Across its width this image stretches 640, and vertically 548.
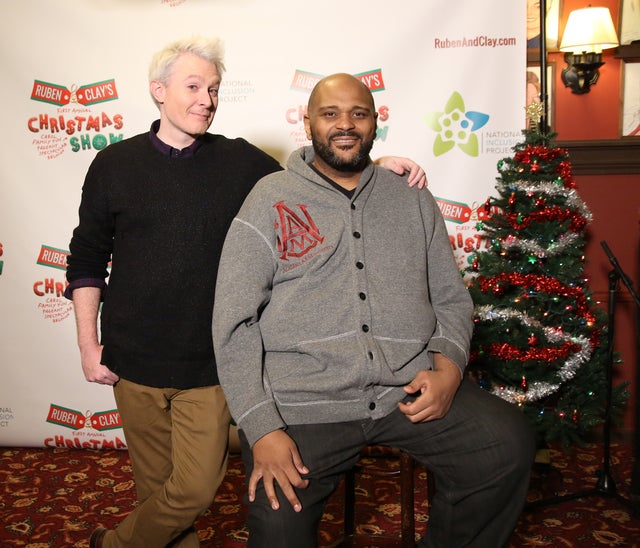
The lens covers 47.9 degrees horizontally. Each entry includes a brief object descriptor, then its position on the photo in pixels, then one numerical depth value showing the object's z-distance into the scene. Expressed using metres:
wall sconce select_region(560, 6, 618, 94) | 3.61
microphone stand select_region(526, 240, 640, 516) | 3.08
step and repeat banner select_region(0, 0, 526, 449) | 3.50
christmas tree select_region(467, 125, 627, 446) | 3.13
